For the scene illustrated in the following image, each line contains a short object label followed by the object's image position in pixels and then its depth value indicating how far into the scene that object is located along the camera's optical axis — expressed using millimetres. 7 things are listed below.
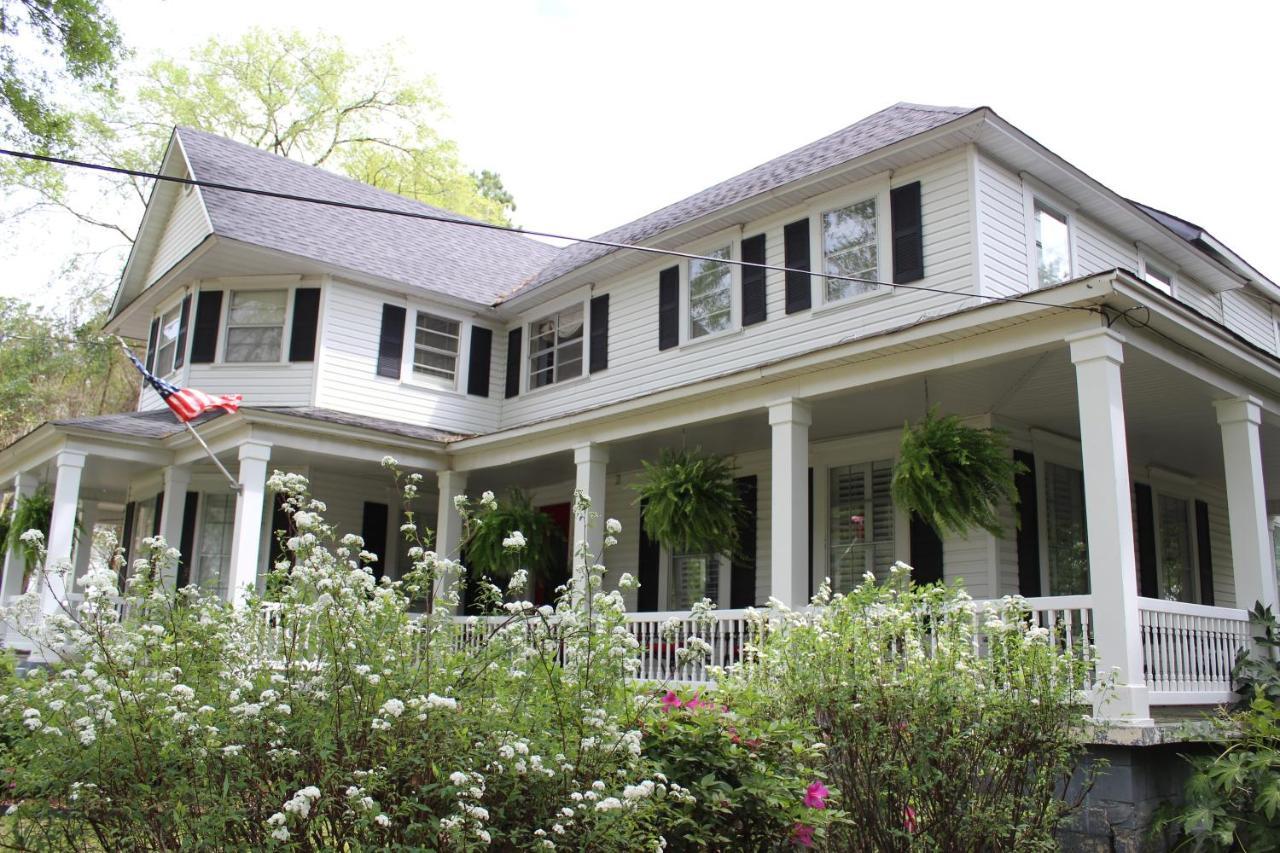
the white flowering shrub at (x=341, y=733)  3475
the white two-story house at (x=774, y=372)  8523
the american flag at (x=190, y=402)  12703
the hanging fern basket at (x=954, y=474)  8930
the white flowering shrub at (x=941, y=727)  5246
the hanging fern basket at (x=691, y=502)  11047
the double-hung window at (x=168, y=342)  16031
